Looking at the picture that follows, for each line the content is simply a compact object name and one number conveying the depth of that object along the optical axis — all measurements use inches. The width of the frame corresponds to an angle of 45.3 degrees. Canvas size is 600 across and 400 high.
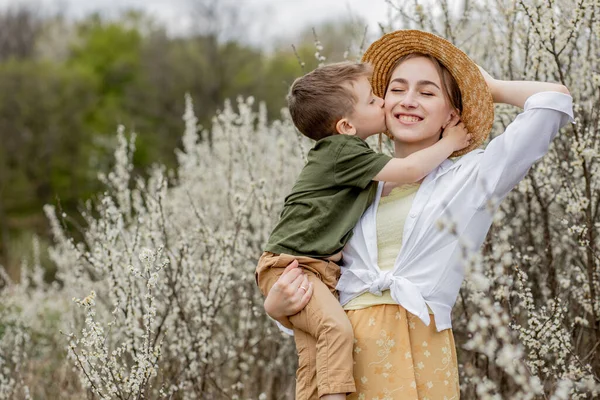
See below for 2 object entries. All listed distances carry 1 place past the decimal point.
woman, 80.4
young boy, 81.1
